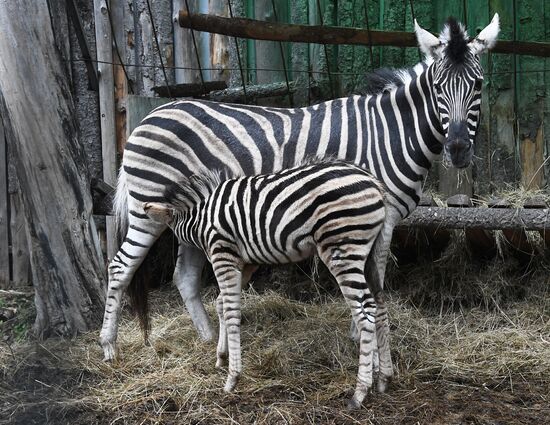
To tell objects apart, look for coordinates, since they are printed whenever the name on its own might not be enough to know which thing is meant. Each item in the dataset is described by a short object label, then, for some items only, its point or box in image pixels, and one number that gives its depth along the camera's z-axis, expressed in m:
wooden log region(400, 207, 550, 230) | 5.88
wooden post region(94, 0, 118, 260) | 7.73
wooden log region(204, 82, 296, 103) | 7.54
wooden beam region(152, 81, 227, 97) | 7.39
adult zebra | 5.36
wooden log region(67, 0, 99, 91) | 7.11
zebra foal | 4.48
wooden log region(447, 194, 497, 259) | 6.11
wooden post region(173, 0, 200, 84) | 8.01
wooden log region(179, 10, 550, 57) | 6.55
